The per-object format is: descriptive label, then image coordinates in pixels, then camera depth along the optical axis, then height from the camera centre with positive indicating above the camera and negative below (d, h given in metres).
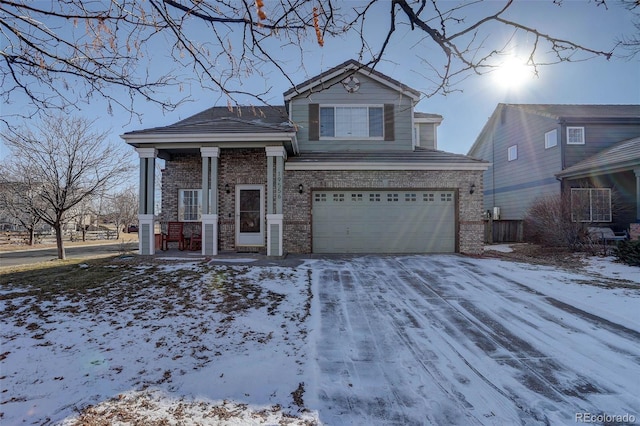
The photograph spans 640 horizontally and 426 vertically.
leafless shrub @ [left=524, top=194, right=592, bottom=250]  10.40 -0.25
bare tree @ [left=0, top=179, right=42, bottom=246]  10.28 +0.88
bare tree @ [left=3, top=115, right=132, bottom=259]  10.05 +1.55
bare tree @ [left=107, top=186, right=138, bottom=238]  26.66 +1.06
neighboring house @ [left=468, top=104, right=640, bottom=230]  12.04 +2.72
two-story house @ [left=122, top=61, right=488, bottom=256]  9.86 +0.65
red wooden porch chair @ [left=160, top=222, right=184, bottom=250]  10.09 -0.50
